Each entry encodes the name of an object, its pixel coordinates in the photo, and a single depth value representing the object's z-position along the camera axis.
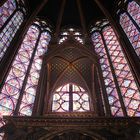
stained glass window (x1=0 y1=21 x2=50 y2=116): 8.68
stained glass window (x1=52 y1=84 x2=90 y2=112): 8.76
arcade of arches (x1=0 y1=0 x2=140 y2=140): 6.05
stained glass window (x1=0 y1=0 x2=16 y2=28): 11.24
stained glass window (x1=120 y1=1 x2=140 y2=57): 10.89
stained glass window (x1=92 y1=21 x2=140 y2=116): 8.68
